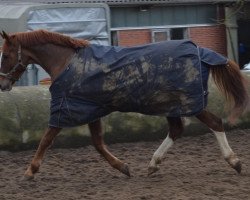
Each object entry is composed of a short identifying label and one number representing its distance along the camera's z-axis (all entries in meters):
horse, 9.09
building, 28.39
